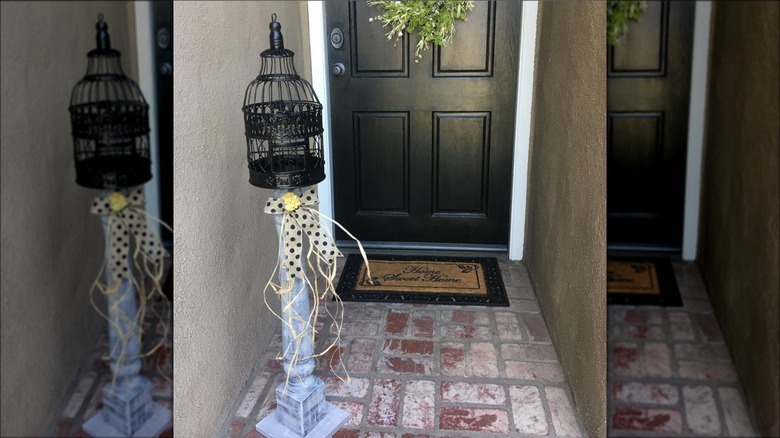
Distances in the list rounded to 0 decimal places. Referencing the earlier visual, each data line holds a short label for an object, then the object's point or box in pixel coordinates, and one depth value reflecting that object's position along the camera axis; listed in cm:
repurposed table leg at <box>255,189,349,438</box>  154
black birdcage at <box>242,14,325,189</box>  142
